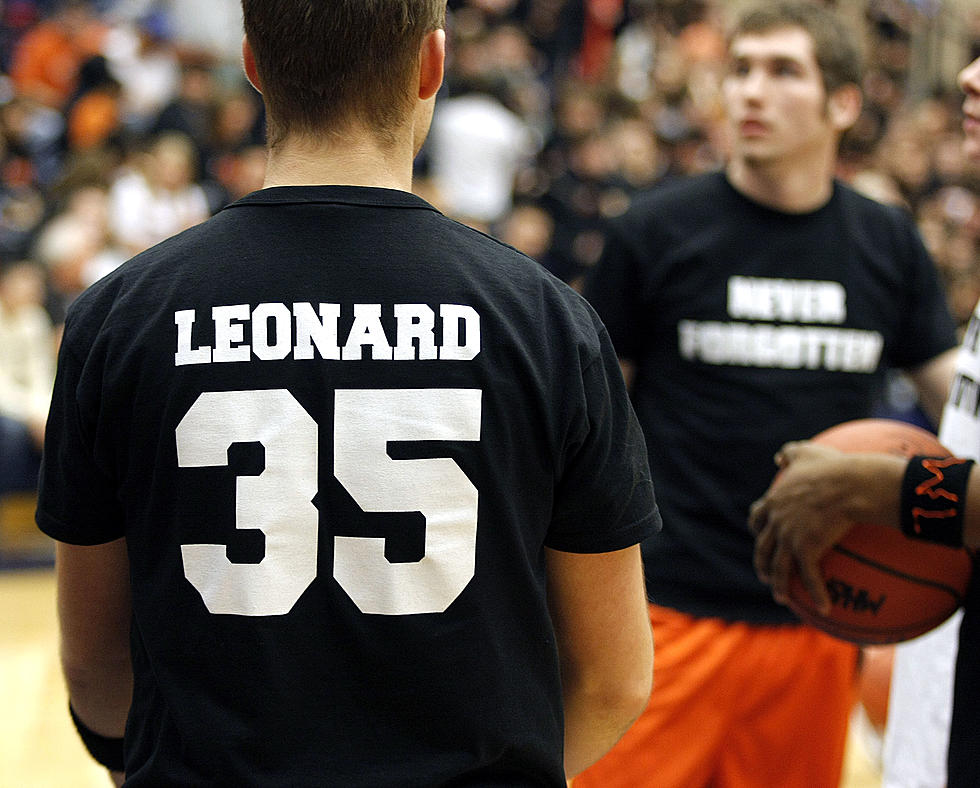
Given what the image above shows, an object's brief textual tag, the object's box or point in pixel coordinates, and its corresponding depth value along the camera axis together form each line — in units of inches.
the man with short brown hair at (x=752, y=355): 170.3
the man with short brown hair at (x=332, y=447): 122.1
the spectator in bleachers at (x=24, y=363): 413.7
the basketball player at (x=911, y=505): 143.1
